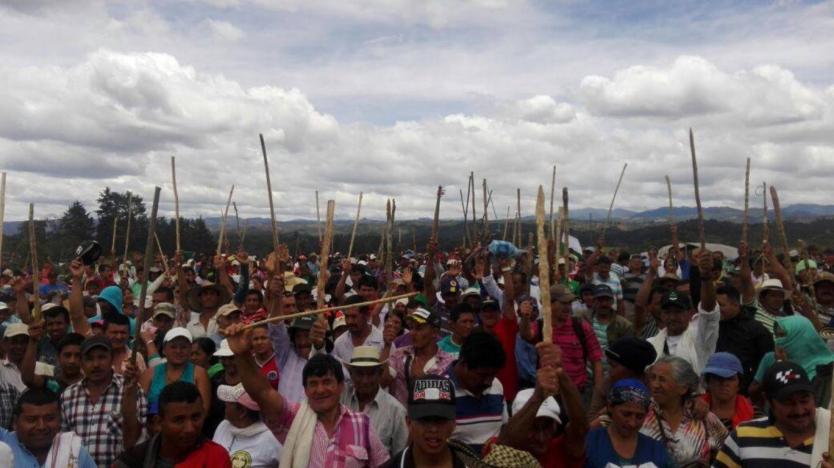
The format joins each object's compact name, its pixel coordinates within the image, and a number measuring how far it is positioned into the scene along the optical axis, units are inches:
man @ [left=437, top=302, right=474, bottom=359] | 254.4
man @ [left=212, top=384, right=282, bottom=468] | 177.2
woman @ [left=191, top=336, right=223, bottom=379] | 233.9
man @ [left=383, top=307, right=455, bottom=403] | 223.1
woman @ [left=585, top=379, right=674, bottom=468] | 159.6
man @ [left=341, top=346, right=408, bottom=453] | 187.9
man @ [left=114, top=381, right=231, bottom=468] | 153.2
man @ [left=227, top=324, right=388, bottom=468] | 161.5
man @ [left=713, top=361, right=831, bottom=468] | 149.4
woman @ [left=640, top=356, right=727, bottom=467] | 170.9
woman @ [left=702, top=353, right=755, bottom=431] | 187.9
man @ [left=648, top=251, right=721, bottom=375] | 226.2
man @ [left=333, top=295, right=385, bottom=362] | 255.0
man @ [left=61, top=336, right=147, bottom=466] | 188.1
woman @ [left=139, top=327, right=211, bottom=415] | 218.8
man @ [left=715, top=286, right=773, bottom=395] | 247.9
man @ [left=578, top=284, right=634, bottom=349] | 283.6
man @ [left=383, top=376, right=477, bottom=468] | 145.0
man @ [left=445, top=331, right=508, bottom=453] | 177.2
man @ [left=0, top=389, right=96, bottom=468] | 165.8
